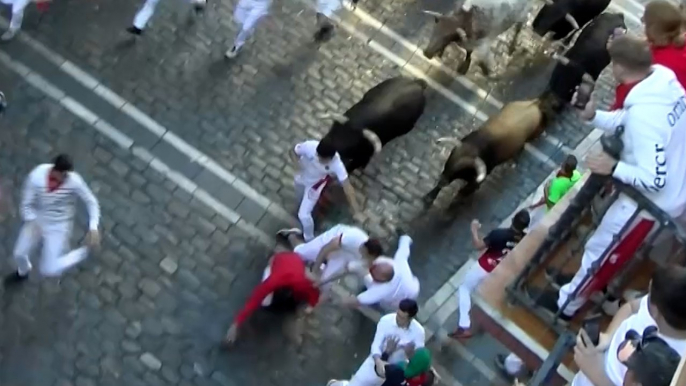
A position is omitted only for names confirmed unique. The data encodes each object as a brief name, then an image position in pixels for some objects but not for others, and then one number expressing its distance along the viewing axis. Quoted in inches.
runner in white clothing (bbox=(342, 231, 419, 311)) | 369.1
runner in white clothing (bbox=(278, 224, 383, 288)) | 382.9
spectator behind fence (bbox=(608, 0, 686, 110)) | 277.0
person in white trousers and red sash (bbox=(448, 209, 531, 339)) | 370.9
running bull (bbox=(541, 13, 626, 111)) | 505.0
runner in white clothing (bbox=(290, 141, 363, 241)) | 412.2
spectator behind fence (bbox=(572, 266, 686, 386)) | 209.9
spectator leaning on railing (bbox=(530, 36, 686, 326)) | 256.8
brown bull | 460.1
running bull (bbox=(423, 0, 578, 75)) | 513.0
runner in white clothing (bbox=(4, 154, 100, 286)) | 345.4
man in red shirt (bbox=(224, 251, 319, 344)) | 374.3
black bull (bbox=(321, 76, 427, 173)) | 441.1
